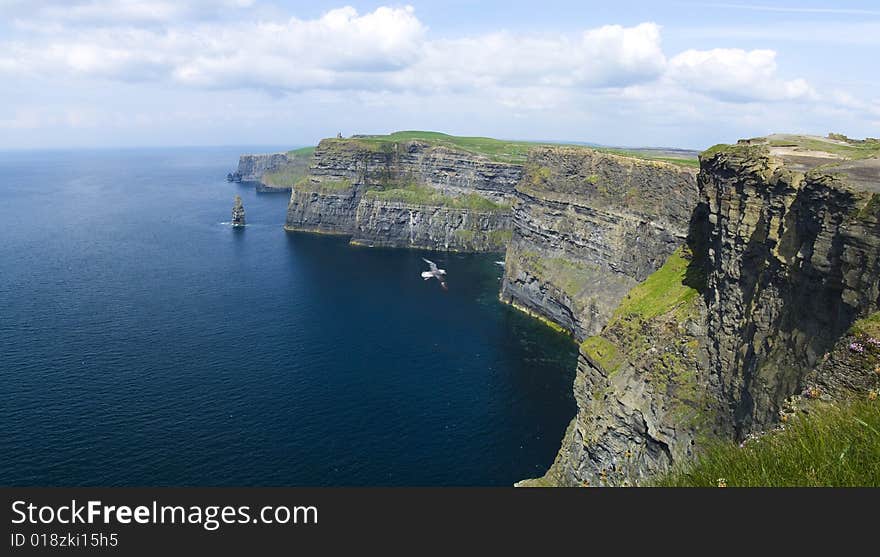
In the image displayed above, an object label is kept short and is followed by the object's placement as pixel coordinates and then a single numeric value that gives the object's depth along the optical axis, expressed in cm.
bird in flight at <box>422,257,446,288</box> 17962
